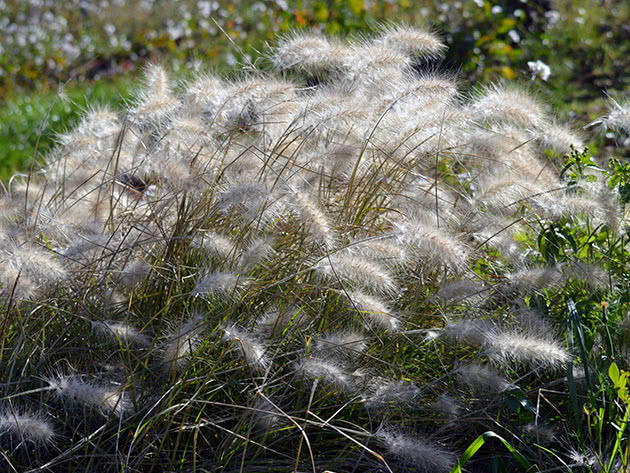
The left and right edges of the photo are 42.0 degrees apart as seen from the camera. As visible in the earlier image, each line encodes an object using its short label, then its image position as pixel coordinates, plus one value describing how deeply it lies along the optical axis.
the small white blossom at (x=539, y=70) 3.63
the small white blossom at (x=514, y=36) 6.18
